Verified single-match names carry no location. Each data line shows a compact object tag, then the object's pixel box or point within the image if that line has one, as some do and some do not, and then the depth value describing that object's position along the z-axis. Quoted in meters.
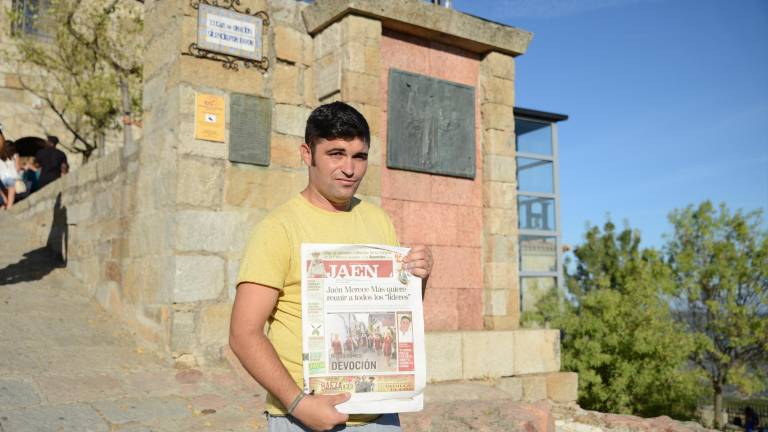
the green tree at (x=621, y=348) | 11.51
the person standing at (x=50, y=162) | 11.59
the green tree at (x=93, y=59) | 14.19
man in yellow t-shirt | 1.64
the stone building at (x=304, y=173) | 5.60
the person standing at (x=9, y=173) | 9.10
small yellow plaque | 5.66
